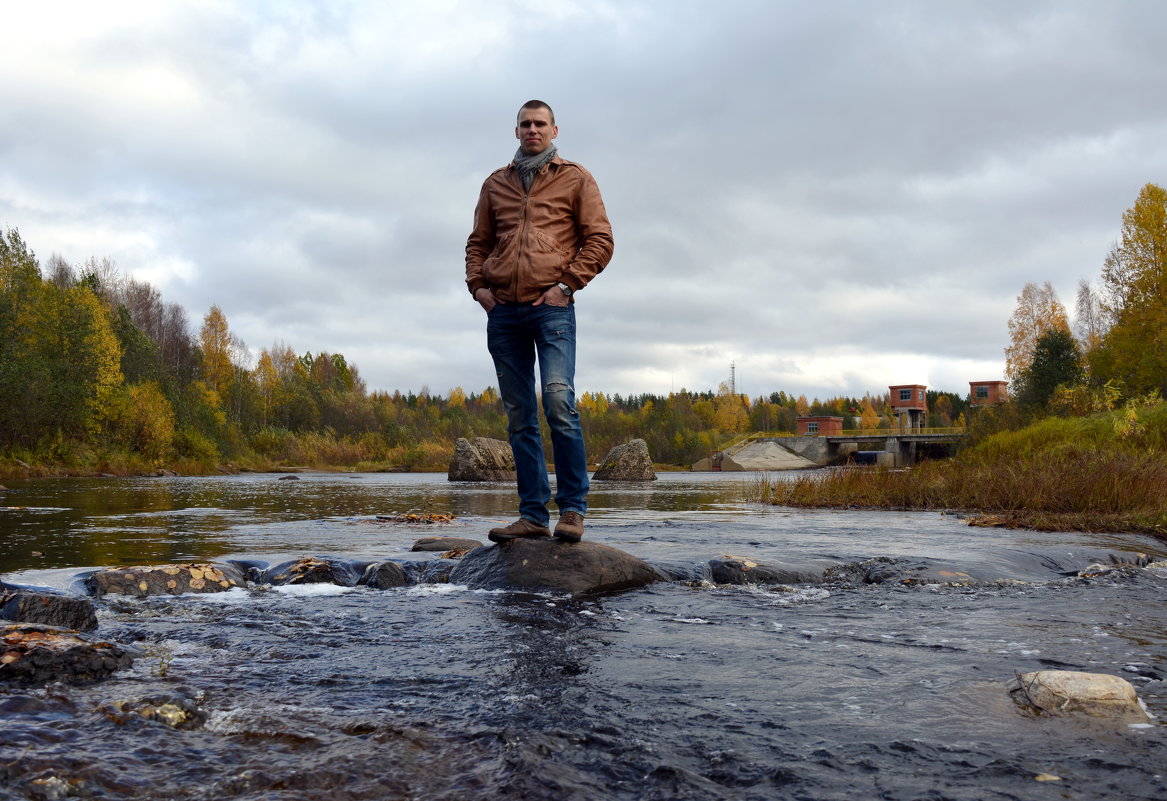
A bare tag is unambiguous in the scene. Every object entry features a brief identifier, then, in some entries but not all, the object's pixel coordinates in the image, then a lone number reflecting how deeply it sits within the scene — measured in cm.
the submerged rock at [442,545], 700
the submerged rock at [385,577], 539
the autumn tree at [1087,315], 6156
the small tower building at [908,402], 10044
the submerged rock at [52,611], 371
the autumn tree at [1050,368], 3525
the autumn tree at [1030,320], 6212
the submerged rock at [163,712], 235
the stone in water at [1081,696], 244
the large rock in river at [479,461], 3438
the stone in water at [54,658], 275
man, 500
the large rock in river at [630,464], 3584
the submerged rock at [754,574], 562
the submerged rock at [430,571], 559
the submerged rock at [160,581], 487
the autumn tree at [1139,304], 3809
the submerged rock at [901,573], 555
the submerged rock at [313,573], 549
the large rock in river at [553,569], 499
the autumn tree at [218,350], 6650
